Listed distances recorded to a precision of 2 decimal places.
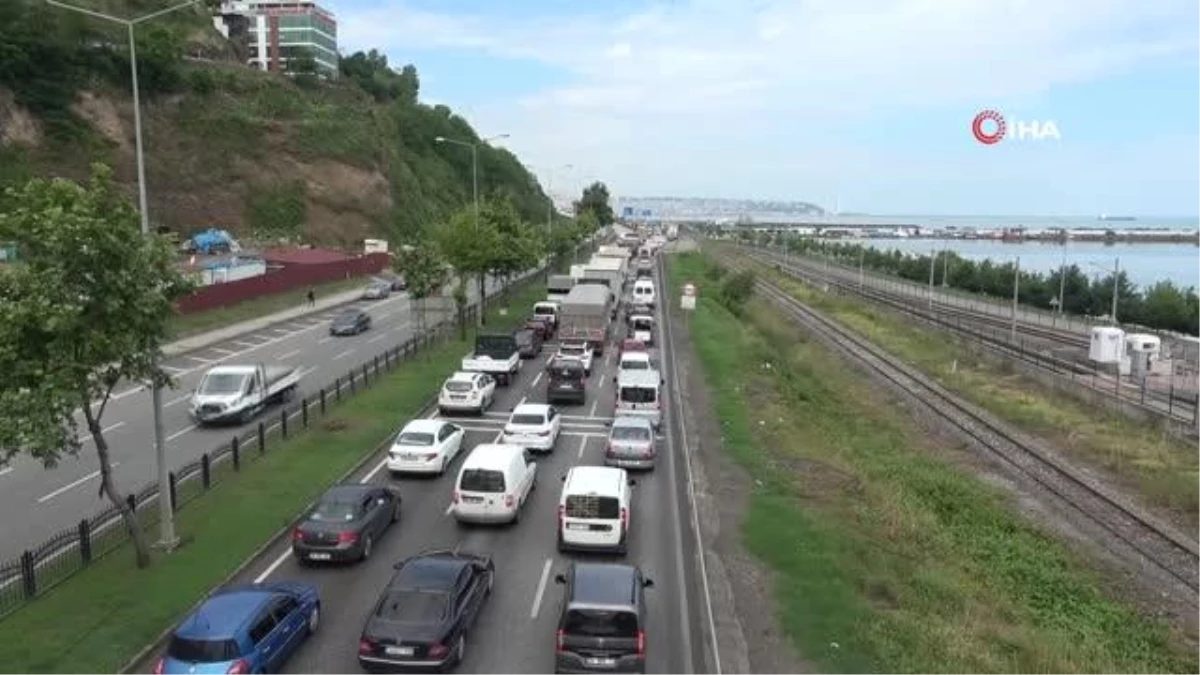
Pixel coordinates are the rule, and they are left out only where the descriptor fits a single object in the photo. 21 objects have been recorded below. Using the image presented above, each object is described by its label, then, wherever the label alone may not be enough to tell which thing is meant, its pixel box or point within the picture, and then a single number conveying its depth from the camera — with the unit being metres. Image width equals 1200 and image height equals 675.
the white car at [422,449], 26.84
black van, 15.05
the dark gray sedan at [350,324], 57.00
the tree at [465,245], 54.31
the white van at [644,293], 73.69
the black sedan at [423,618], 15.07
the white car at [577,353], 43.82
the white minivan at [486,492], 22.67
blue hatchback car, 14.22
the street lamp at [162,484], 20.66
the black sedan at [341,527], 19.97
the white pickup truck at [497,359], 41.50
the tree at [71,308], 17.14
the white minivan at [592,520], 21.00
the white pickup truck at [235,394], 32.88
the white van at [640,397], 33.81
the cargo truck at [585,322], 49.84
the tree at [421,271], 51.62
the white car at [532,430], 30.02
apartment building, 187.00
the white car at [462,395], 35.28
